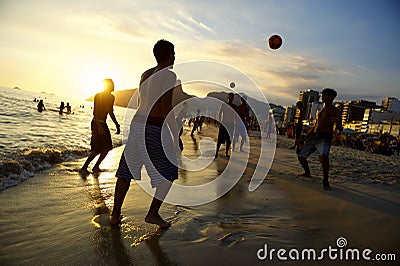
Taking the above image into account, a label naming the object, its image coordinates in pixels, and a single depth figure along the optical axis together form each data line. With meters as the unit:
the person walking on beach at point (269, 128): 23.34
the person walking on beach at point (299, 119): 9.81
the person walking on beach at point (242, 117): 8.98
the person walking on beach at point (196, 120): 19.27
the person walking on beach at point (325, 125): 5.09
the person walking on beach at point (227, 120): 8.28
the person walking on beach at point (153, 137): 2.65
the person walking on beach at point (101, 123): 5.23
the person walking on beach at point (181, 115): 8.02
